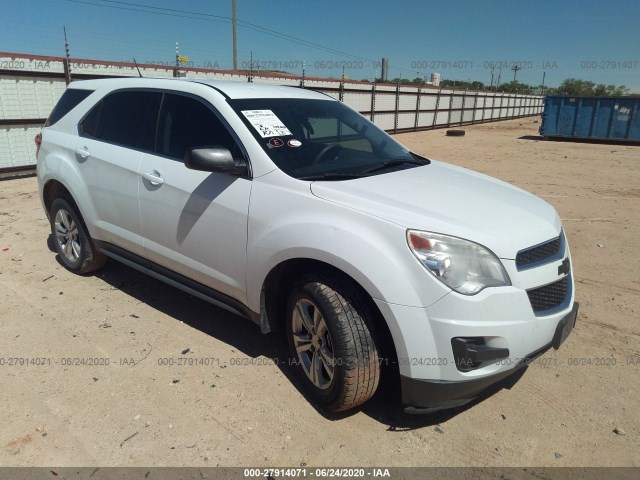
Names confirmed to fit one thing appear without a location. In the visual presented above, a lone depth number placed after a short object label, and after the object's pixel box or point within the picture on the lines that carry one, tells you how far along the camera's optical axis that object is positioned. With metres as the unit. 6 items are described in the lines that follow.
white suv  2.27
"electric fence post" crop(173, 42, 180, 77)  12.10
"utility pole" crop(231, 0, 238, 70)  26.42
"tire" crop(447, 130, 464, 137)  22.09
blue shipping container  18.34
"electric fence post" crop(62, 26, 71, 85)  10.09
